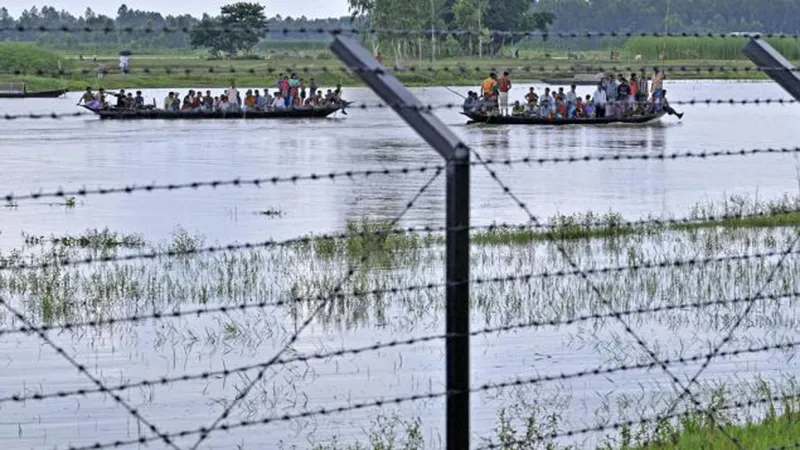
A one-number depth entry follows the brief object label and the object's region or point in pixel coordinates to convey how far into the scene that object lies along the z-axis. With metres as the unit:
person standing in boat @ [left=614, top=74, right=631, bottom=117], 56.79
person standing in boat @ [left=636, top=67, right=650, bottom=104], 57.97
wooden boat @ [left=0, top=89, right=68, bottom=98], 87.31
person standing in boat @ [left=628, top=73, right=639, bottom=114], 57.30
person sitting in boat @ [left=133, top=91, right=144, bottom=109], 64.12
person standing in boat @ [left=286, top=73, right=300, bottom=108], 64.88
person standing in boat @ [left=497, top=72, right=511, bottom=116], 57.82
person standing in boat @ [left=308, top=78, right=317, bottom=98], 65.88
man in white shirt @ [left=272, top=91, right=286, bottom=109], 64.62
